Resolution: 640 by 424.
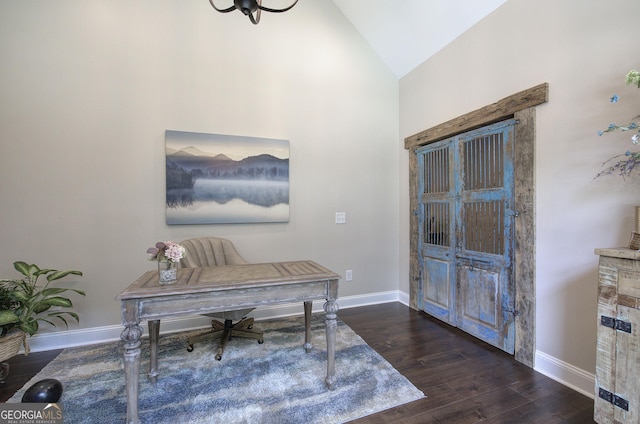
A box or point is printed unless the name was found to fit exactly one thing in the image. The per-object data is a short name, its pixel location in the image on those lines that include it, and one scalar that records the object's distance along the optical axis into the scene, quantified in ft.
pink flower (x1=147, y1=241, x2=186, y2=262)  5.44
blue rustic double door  7.90
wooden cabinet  4.50
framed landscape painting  9.24
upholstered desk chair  8.08
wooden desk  4.90
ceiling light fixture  5.35
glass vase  5.48
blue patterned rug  5.47
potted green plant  6.66
